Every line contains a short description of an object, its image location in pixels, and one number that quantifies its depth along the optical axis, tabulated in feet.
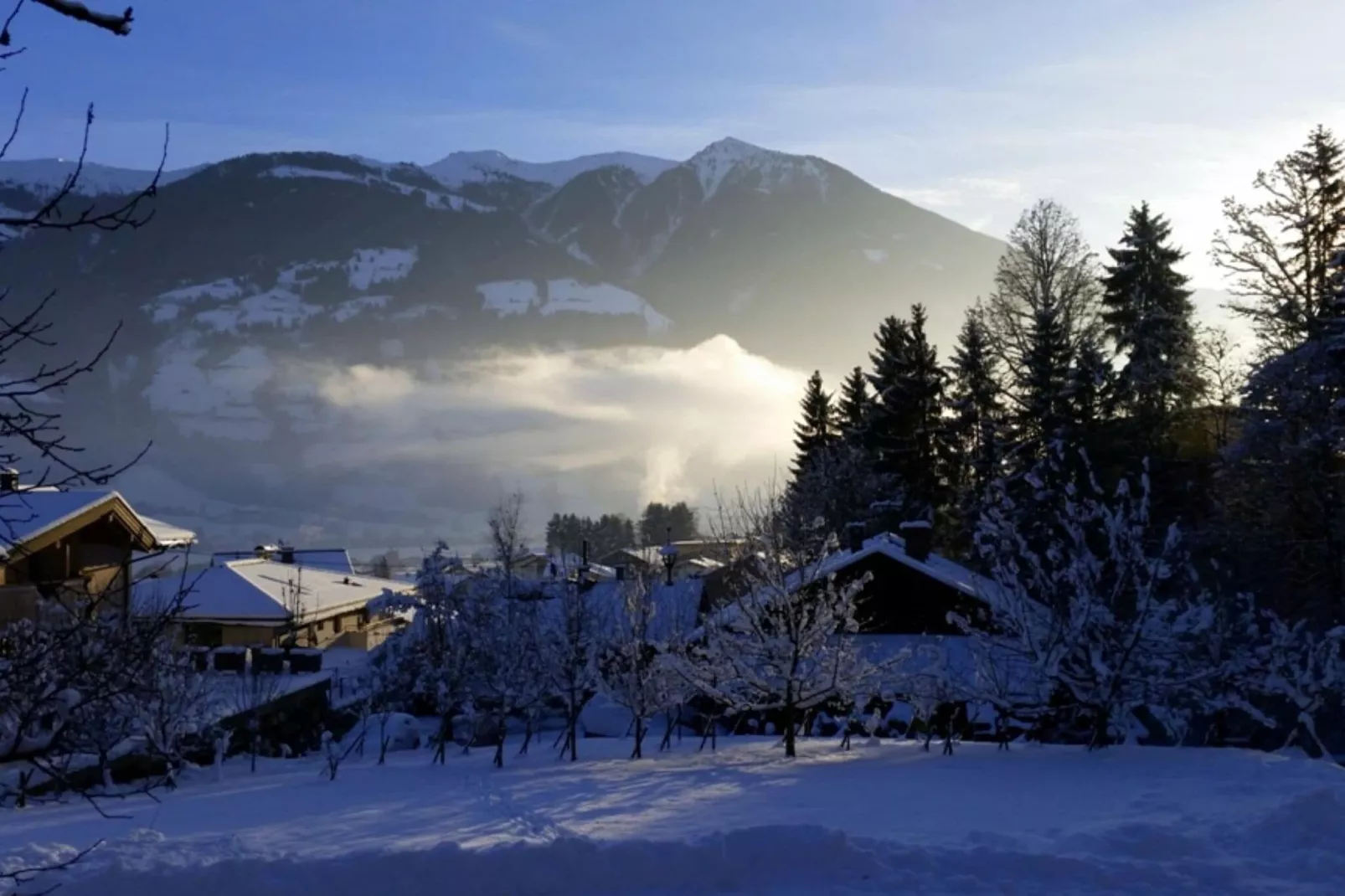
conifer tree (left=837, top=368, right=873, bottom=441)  168.69
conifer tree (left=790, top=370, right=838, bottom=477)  184.24
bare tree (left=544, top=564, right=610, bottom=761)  64.08
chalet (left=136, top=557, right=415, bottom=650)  128.47
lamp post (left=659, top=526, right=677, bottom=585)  119.65
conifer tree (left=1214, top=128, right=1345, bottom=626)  77.56
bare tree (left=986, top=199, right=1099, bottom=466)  139.54
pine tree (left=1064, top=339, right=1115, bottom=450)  112.37
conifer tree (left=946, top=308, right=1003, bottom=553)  140.15
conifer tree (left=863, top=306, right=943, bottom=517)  141.59
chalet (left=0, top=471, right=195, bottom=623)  73.46
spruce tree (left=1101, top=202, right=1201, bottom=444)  126.52
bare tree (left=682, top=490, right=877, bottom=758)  55.57
